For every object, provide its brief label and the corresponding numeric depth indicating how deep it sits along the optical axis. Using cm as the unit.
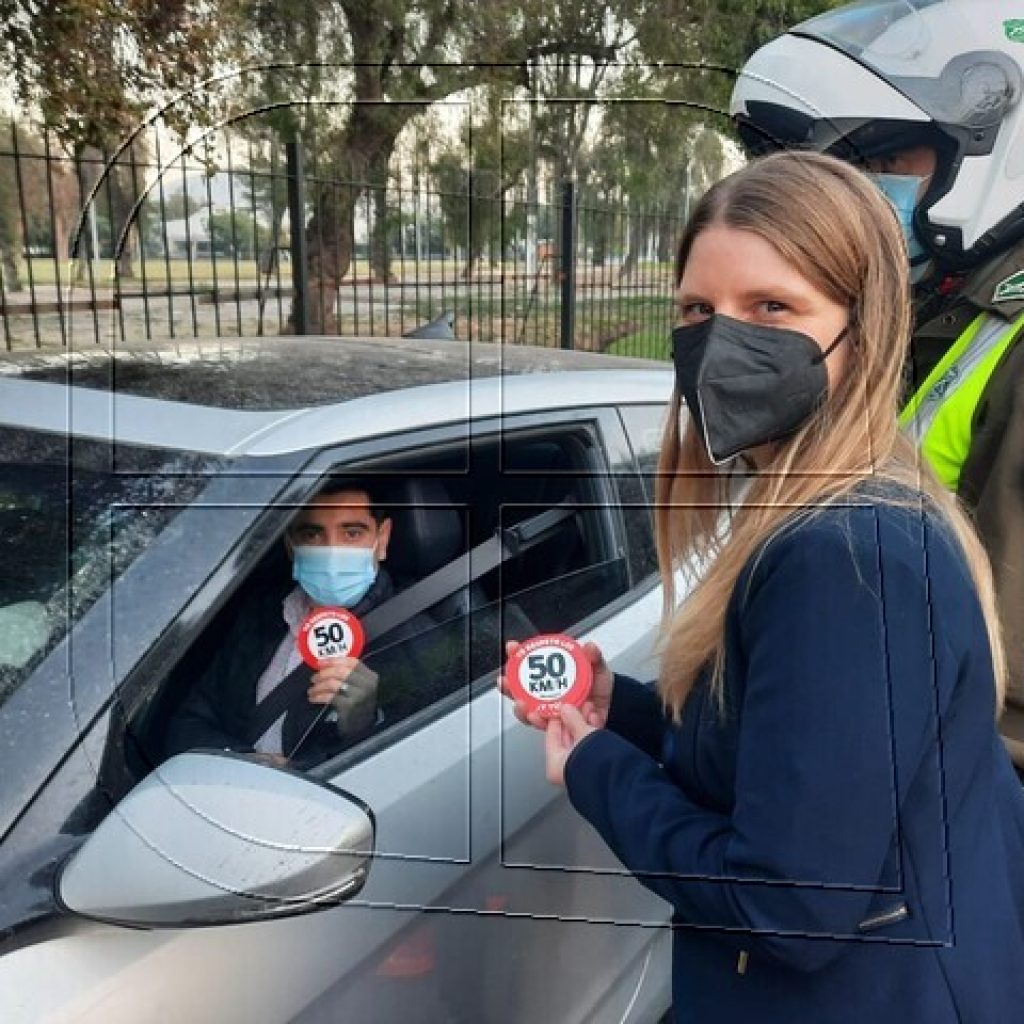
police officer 135
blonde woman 85
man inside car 131
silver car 105
